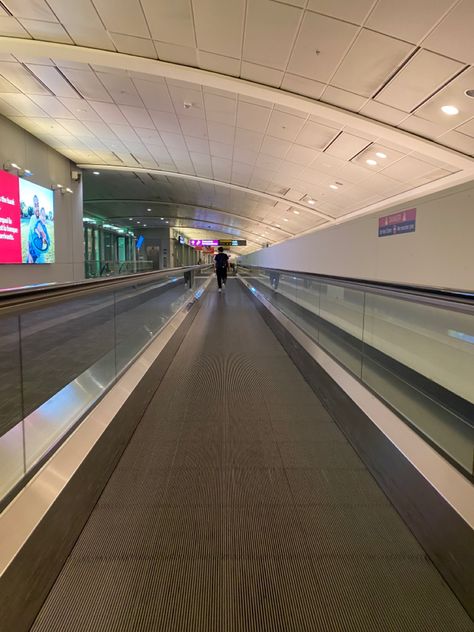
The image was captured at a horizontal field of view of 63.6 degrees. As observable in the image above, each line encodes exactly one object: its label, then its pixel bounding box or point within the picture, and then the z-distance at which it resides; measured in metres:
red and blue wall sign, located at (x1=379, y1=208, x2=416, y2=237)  5.32
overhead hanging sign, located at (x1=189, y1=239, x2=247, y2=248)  44.99
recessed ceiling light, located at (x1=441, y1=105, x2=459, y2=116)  8.65
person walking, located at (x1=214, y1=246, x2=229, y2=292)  15.34
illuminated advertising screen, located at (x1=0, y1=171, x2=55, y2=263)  10.62
